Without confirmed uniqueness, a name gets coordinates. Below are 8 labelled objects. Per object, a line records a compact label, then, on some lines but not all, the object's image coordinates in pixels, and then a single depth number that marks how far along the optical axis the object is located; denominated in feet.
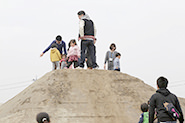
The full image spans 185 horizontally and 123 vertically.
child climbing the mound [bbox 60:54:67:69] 39.27
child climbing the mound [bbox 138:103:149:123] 20.00
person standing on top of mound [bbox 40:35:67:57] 38.01
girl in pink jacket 35.94
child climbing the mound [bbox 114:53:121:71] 36.88
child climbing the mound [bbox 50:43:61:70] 37.01
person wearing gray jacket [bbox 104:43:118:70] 37.86
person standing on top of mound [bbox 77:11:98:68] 34.73
